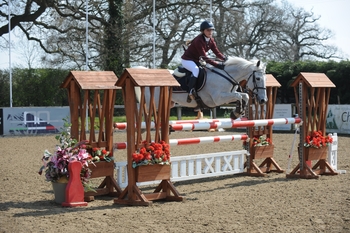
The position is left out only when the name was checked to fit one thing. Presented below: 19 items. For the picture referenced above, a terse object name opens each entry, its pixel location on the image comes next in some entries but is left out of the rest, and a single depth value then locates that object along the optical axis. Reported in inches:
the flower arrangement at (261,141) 611.0
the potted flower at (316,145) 576.4
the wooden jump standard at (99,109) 441.1
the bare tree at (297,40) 2256.9
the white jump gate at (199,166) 470.9
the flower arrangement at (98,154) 451.3
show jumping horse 516.6
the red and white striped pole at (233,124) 466.6
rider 522.7
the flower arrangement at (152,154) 419.3
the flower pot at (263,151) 603.6
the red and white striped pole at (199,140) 467.8
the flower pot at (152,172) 420.4
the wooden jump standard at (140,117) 417.4
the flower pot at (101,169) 447.3
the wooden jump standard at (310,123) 573.3
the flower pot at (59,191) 417.4
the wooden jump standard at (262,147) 603.0
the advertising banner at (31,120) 1165.7
